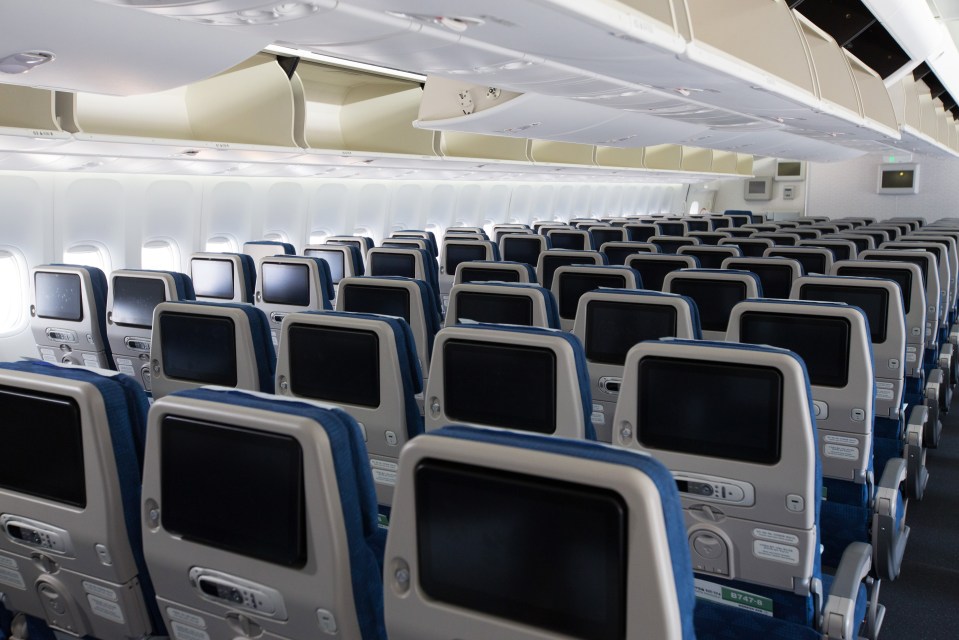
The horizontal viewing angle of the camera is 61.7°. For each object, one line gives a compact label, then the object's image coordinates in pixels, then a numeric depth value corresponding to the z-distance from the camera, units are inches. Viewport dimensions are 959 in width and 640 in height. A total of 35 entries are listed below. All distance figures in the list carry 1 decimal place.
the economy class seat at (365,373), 130.9
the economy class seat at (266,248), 346.0
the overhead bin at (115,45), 118.0
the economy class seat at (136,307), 219.0
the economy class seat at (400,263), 303.7
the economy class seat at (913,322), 215.3
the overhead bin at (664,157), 705.6
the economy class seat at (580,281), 221.5
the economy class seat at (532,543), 54.2
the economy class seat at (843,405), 136.8
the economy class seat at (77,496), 85.6
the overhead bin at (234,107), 327.0
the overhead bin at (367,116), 419.5
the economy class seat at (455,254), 361.1
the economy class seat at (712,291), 204.2
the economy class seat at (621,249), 351.6
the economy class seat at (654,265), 270.5
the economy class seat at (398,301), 204.7
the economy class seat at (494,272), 247.4
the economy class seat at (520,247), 404.5
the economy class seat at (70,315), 230.7
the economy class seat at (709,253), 299.1
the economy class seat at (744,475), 98.3
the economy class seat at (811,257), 268.2
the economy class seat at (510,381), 113.3
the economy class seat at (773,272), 240.5
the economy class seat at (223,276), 283.9
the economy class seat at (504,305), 179.0
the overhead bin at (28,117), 227.1
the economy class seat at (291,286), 253.8
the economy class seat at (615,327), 155.2
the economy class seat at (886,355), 175.2
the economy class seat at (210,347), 150.6
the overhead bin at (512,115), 264.1
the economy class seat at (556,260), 290.7
